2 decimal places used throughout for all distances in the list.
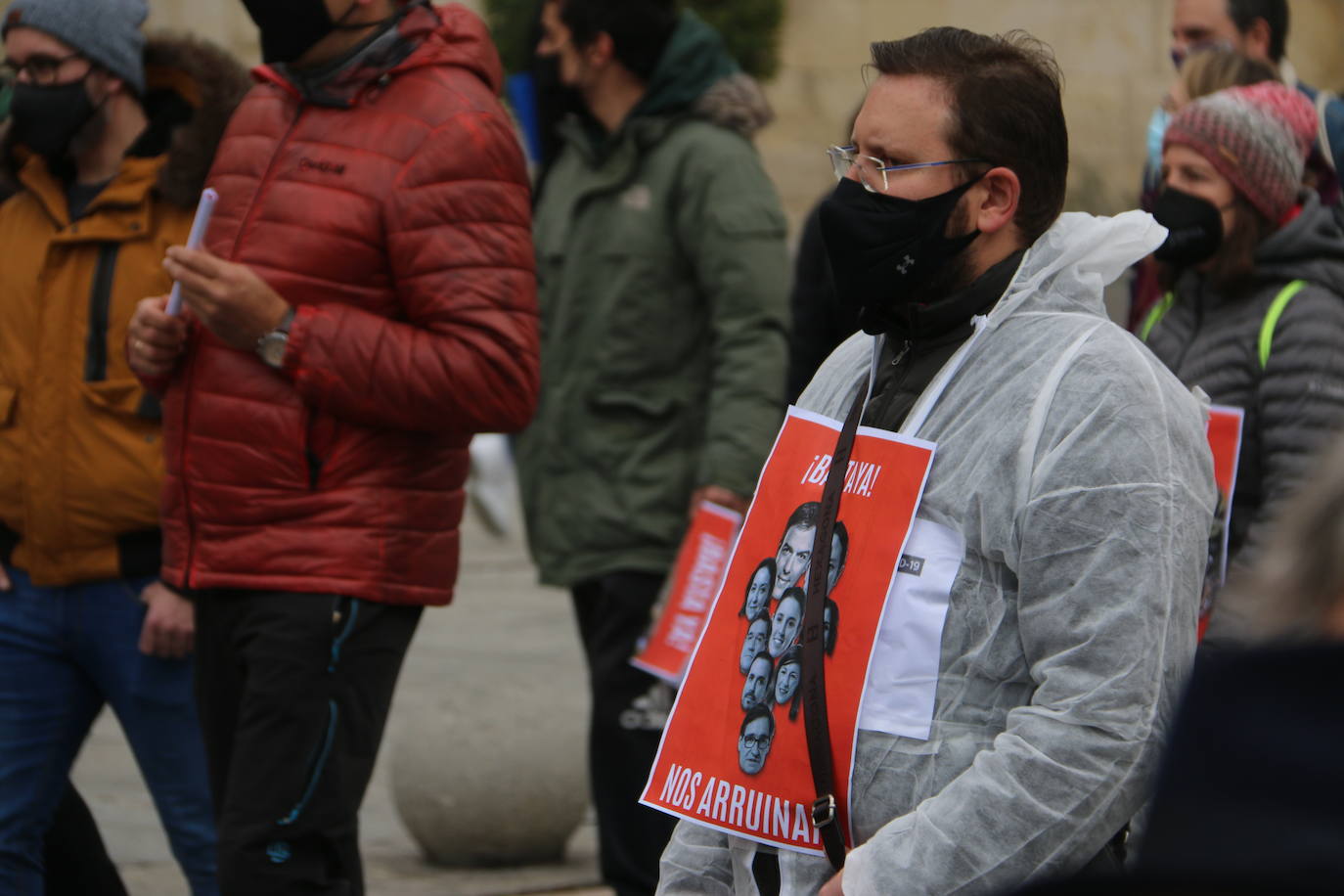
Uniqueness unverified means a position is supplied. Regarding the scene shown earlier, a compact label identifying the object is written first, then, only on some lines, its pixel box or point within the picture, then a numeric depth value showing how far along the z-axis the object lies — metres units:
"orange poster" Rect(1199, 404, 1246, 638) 6.95
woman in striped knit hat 7.03
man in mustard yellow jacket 7.39
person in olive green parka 8.86
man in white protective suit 4.20
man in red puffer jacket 6.44
